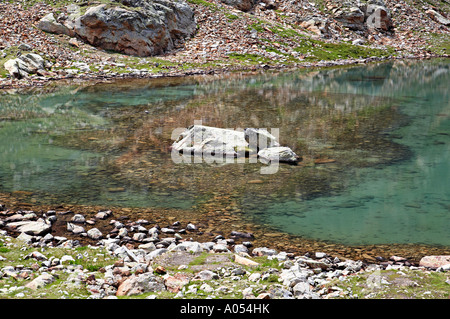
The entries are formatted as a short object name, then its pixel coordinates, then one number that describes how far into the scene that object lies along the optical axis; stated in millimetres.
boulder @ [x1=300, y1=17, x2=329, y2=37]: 84250
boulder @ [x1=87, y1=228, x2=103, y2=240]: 13577
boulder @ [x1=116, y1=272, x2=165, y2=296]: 9281
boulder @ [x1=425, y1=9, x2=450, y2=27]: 101162
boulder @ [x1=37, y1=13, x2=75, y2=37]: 59781
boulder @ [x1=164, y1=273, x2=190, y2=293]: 9500
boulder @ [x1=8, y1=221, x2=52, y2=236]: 13562
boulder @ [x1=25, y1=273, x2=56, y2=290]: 9315
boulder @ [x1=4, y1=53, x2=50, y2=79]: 48125
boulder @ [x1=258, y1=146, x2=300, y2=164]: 21281
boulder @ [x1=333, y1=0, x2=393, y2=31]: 91375
